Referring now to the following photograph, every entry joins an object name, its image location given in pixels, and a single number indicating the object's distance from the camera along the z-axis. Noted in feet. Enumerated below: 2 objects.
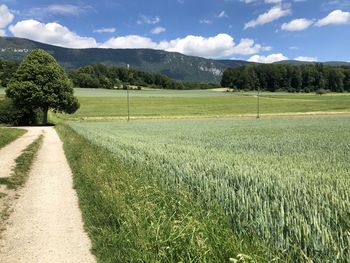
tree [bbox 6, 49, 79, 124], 205.67
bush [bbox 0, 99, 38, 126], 210.38
